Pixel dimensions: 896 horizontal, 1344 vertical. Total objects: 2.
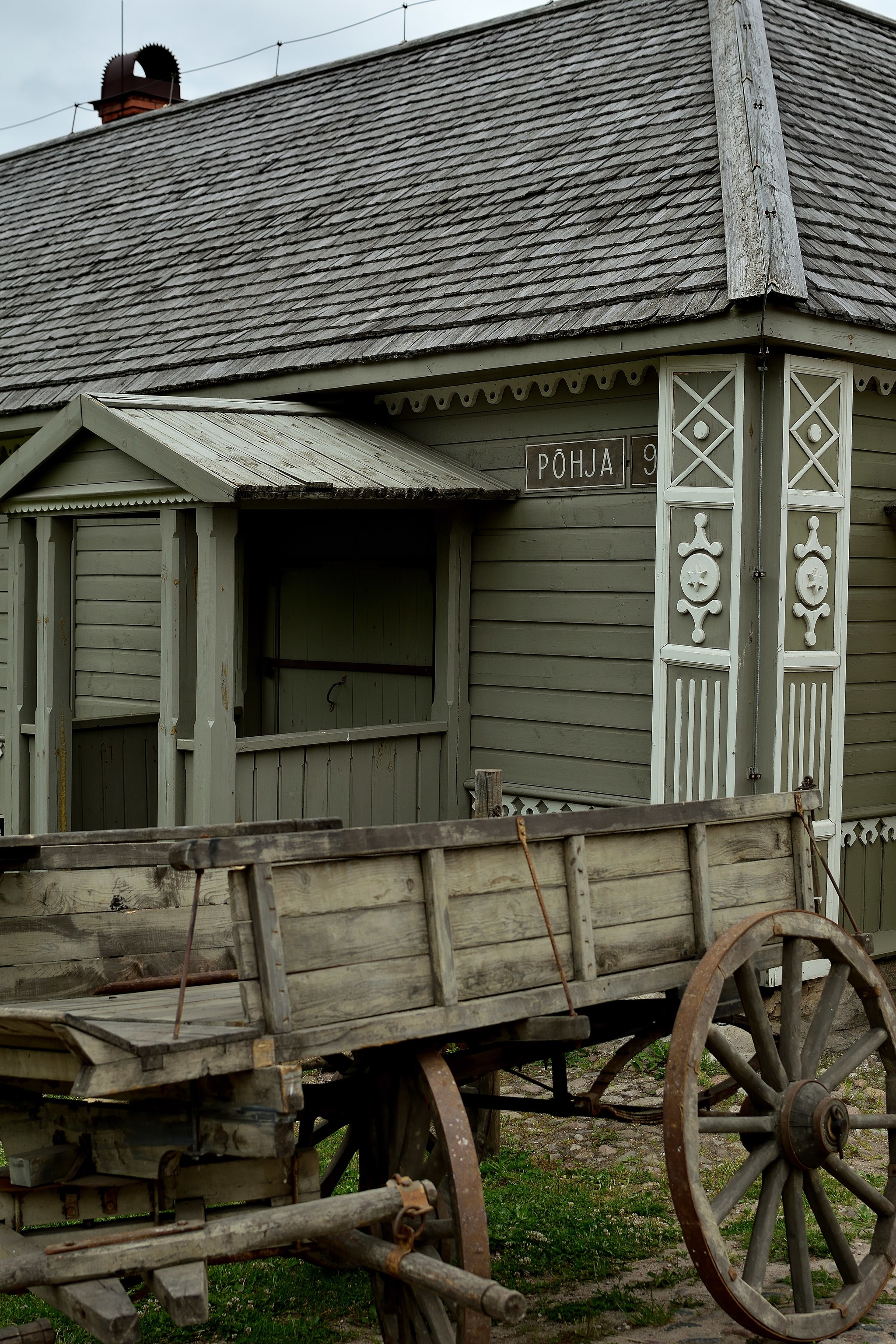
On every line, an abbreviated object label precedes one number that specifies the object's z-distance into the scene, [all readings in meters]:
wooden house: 6.46
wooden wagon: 3.11
